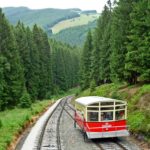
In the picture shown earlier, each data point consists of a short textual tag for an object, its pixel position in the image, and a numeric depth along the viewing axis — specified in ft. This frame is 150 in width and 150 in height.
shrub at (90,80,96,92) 208.13
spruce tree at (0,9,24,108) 195.42
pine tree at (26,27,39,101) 252.21
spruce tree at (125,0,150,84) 126.52
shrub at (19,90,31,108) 182.87
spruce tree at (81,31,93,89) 294.66
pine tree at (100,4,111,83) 213.25
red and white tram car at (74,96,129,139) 91.15
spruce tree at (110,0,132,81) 148.87
